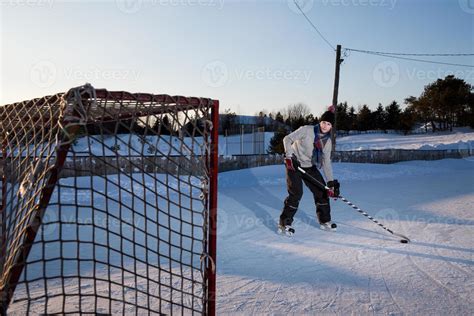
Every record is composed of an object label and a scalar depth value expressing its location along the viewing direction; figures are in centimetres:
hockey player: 491
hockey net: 191
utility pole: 1600
